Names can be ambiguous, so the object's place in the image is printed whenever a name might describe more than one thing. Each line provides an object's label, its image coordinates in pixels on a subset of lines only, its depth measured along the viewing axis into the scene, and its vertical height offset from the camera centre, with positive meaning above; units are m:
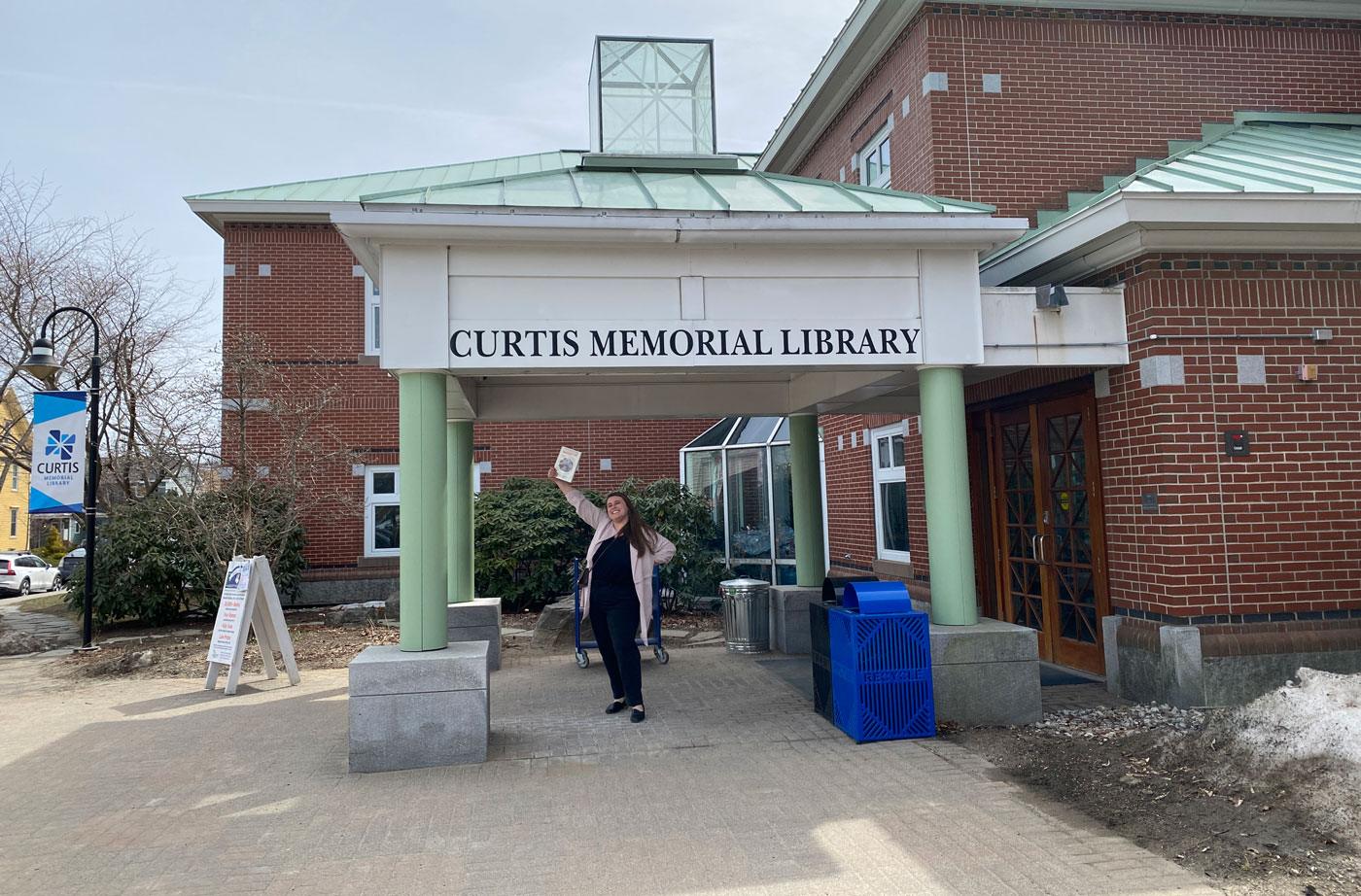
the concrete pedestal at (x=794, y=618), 10.12 -1.19
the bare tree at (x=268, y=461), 12.69 +1.23
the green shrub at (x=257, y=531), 12.02 +0.02
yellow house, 40.91 +1.20
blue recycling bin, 6.11 -1.07
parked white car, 27.12 -1.13
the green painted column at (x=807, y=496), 10.14 +0.20
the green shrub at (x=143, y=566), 13.39 -0.46
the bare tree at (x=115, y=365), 15.48 +3.17
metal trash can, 10.37 -1.17
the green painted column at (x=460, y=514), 9.38 +0.11
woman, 6.92 -0.50
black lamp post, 10.91 +1.80
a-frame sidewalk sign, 8.82 -0.89
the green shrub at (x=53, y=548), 35.94 -0.43
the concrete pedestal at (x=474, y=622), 9.25 -1.01
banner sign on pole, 11.18 +1.07
